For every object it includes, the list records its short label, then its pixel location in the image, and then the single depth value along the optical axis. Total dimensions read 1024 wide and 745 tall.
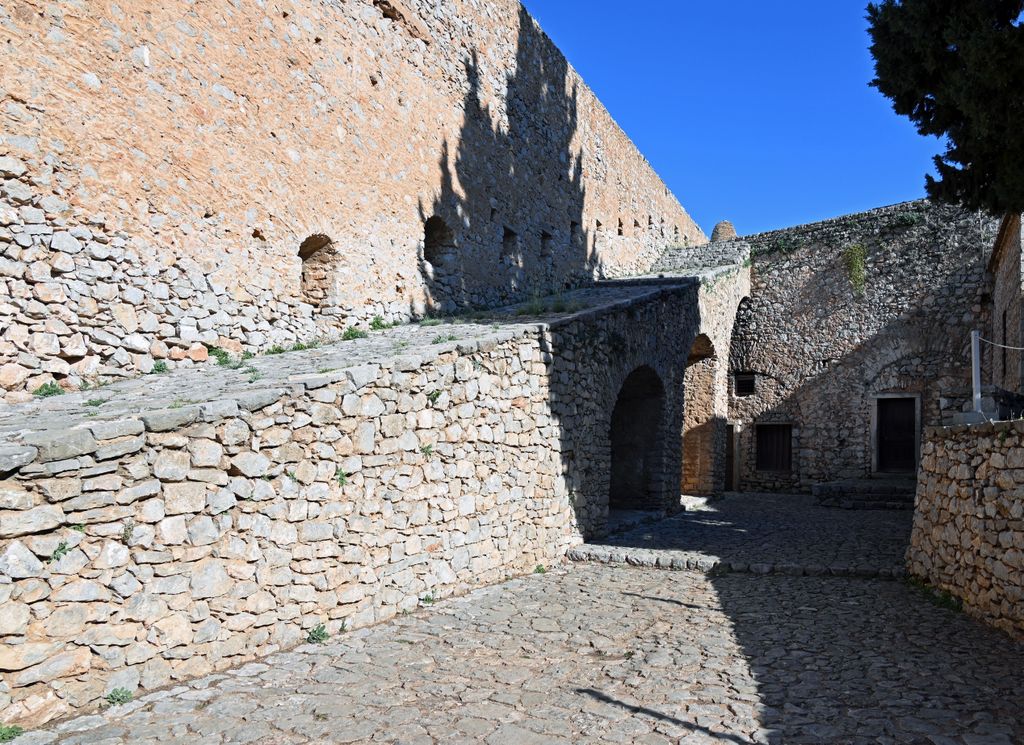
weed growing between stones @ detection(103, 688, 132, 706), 3.85
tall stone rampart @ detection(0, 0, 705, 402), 6.07
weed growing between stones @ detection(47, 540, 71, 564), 3.71
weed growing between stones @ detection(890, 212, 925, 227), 16.66
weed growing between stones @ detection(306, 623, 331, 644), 5.01
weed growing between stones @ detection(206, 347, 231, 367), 7.36
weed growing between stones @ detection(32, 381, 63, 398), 5.81
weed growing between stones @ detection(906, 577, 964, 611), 6.09
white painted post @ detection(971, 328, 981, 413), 6.38
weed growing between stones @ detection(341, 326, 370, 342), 8.95
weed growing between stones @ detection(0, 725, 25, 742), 3.40
